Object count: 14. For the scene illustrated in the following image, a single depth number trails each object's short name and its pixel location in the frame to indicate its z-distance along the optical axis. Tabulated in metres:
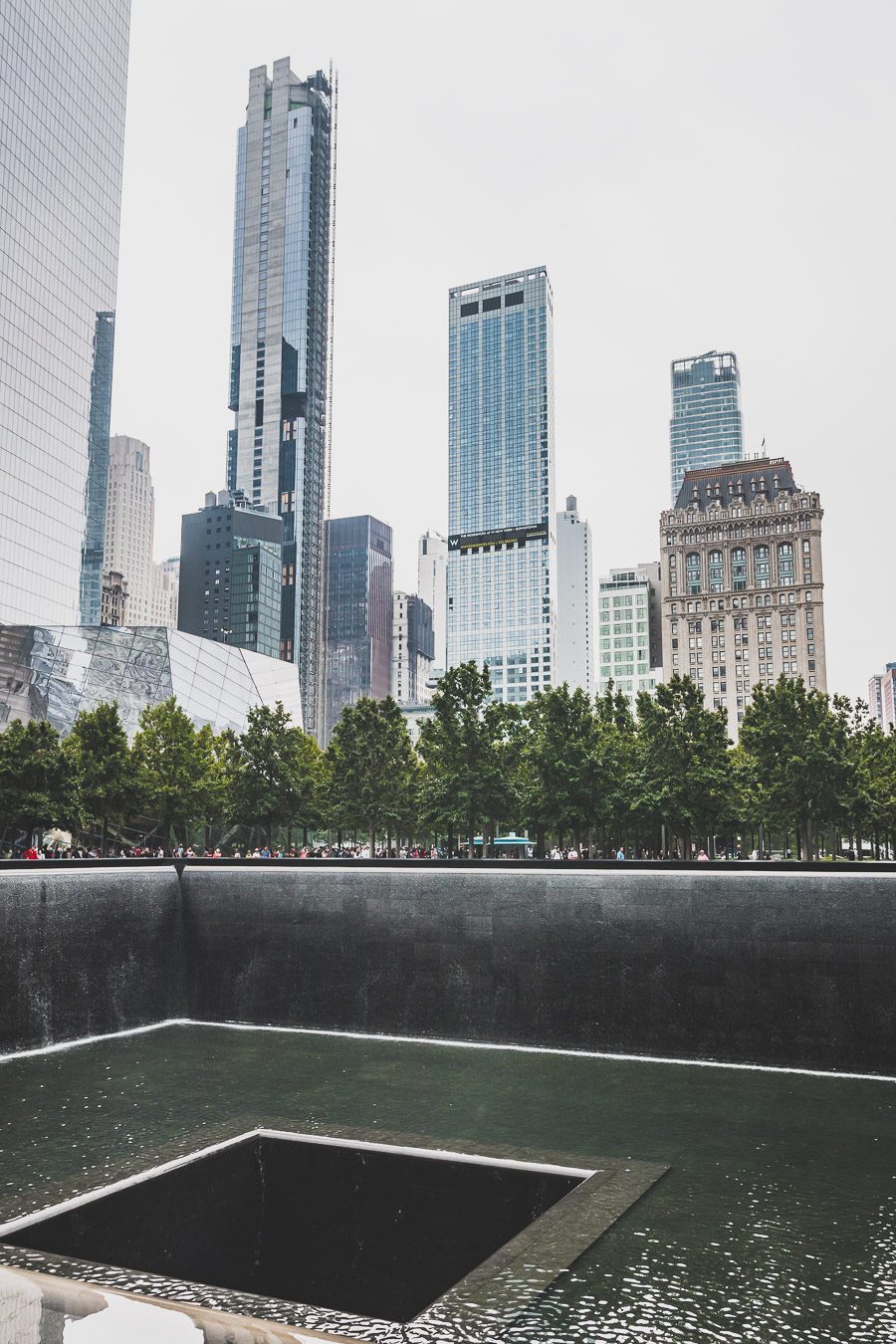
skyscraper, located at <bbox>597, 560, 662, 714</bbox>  174.50
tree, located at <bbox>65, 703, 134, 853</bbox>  44.50
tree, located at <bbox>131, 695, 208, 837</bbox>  47.47
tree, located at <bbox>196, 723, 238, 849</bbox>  49.19
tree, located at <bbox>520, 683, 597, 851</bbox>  43.81
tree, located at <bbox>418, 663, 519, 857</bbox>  44.22
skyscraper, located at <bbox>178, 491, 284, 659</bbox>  183.25
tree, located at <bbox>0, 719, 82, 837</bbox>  40.72
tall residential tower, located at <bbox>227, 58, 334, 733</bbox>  196.75
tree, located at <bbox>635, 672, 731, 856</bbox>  43.84
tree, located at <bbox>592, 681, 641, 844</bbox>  44.38
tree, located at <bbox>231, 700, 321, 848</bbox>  49.56
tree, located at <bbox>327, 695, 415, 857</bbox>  48.81
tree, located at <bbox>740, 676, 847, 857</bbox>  45.31
